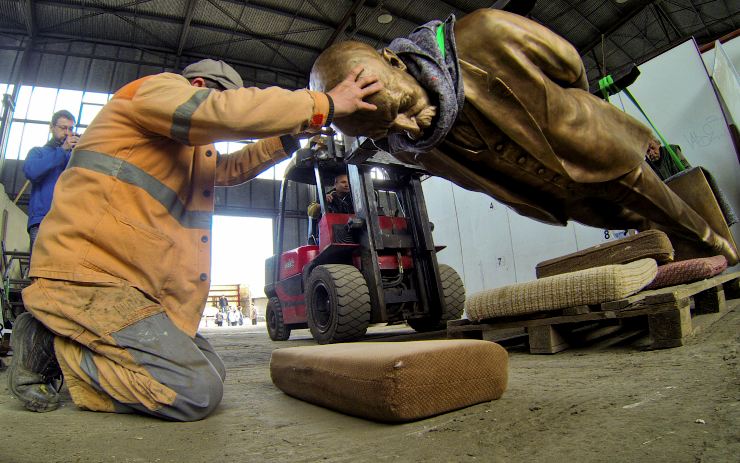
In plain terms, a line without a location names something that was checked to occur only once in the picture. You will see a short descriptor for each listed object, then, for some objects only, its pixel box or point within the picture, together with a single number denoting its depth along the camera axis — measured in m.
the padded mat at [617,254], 2.32
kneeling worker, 1.36
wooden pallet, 2.02
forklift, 4.06
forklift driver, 5.20
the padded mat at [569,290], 2.19
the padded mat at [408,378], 1.12
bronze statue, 1.24
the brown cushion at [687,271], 2.51
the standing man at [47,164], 3.32
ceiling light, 11.75
